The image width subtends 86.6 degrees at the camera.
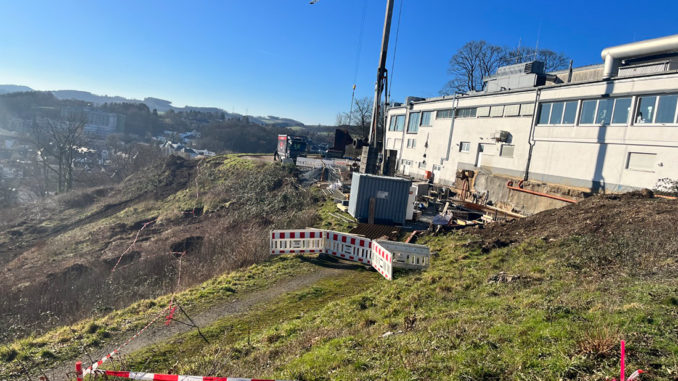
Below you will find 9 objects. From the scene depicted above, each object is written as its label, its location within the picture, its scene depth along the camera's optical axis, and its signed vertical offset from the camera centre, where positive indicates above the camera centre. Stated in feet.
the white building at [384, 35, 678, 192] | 56.03 +12.10
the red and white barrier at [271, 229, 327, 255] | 44.52 -10.87
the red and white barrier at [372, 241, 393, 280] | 35.92 -10.01
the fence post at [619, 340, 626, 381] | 11.78 -5.75
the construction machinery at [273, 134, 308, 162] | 123.03 +1.75
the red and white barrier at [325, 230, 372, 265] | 42.11 -10.36
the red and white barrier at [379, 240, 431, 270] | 37.73 -9.20
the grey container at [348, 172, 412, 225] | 56.49 -5.15
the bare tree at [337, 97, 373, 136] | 198.80 +23.47
